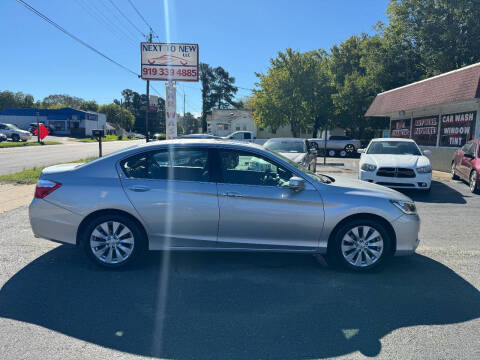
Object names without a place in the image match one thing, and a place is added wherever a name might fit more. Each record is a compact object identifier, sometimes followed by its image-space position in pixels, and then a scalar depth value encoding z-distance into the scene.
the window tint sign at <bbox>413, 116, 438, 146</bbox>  19.29
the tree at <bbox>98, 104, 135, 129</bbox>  105.90
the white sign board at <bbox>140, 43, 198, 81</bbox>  22.45
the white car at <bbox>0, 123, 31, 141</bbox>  38.84
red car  10.91
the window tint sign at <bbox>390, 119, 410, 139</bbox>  22.47
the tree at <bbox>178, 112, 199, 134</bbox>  120.97
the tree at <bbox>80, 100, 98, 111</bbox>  102.56
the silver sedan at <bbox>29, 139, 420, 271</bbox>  4.56
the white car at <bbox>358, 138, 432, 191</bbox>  10.12
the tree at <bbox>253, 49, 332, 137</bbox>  35.94
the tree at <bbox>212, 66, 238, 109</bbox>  87.69
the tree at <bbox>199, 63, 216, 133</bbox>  86.38
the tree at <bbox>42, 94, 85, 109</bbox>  121.38
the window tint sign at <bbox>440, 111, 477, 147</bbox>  16.26
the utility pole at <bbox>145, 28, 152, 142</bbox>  26.65
